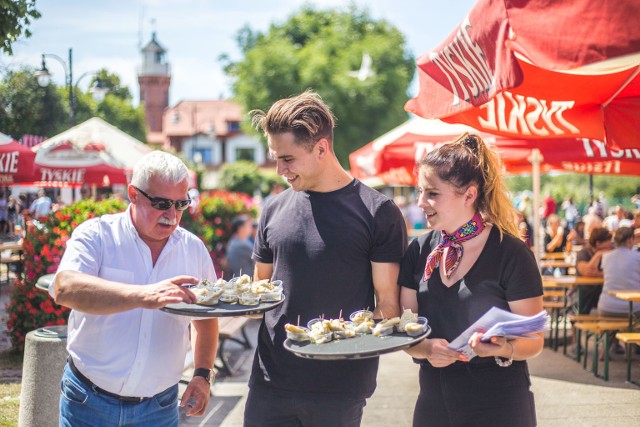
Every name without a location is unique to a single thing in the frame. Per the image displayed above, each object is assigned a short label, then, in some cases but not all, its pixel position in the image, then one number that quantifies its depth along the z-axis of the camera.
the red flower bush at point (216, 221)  14.23
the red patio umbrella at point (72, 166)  13.30
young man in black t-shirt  3.09
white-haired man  2.93
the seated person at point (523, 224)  10.82
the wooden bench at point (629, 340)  6.45
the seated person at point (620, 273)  8.15
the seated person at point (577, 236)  13.60
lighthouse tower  93.38
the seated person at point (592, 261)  9.19
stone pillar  5.25
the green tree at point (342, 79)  44.41
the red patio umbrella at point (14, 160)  9.42
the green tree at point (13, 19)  6.04
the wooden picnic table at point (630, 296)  7.09
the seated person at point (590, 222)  11.57
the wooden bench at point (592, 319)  8.07
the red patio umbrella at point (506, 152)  8.82
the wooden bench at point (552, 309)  9.00
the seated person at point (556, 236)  14.87
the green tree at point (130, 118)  55.96
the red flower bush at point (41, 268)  7.79
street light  9.77
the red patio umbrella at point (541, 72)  2.63
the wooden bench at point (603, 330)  7.37
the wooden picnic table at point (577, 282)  8.90
